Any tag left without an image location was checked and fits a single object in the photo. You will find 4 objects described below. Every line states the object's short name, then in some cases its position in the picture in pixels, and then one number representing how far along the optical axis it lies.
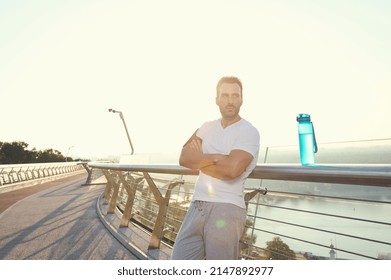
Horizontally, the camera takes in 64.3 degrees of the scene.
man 1.79
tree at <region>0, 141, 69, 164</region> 55.56
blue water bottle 1.90
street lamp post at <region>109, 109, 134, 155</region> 14.70
